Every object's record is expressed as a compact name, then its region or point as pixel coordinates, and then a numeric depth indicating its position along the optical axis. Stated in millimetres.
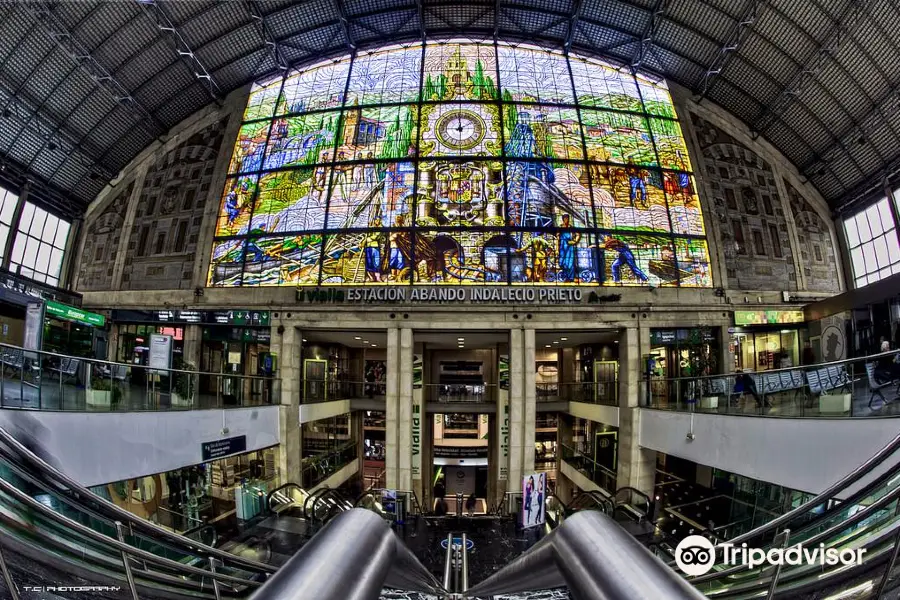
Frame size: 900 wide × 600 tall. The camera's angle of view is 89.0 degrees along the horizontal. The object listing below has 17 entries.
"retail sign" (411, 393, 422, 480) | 21719
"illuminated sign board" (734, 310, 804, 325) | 23234
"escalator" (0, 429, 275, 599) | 2070
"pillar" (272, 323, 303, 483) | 20984
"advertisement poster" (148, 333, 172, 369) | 14641
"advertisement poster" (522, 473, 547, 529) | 17391
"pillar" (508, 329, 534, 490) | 21266
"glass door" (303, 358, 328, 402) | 23172
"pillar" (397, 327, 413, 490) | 21391
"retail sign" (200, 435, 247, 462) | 14948
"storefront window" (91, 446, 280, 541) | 14977
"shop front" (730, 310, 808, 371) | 23422
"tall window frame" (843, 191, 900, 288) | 24641
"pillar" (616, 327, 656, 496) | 20281
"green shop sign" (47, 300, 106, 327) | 16456
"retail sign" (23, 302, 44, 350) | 13566
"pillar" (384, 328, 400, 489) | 21422
